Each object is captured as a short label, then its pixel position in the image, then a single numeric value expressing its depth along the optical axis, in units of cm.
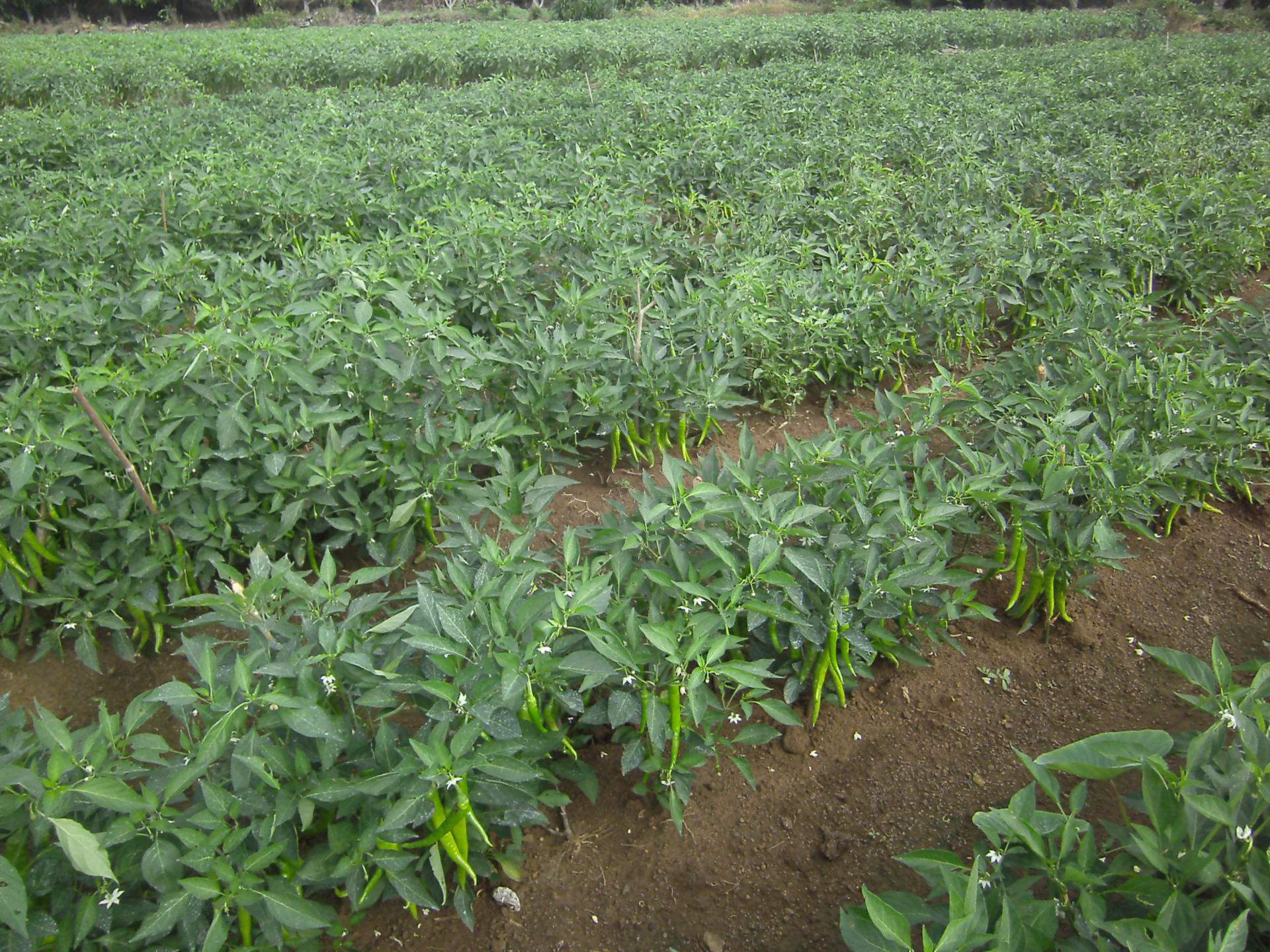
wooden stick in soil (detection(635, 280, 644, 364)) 315
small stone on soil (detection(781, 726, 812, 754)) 215
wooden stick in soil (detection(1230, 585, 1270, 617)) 256
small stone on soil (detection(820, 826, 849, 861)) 190
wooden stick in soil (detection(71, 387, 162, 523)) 208
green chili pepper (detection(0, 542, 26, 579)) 244
